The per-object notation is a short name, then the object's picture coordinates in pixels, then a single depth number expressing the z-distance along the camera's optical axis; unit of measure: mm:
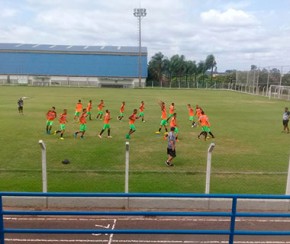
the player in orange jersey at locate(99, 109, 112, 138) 17961
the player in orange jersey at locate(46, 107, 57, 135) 18602
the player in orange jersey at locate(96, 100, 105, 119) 25362
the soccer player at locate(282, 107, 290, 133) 21469
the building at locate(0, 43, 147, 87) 94500
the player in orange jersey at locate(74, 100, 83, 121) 24395
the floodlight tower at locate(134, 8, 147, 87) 82625
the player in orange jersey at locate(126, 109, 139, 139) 18094
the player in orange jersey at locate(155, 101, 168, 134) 20672
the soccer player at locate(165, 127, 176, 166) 12516
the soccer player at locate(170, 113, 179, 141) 16747
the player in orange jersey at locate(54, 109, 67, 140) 18123
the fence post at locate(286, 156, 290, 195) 9164
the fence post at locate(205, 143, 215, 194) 8859
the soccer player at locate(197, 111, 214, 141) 18375
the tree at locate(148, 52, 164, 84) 108250
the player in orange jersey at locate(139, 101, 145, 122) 24909
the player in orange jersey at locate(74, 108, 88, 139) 18023
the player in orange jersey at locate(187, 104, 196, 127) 23464
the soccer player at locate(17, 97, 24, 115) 28261
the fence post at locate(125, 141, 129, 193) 9001
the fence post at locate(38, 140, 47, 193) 8625
